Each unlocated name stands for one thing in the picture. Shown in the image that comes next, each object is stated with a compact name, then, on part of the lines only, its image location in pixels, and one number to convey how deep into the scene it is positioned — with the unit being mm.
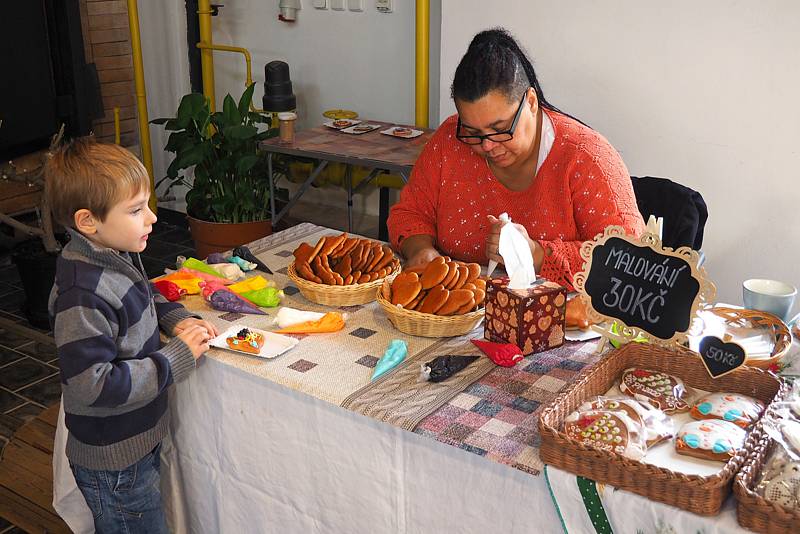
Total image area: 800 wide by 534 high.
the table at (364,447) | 1483
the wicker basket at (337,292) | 1986
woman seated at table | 2146
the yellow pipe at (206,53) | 4855
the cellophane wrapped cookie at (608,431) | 1381
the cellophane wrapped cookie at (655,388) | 1539
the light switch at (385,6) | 4195
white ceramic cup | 1852
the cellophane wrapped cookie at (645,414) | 1436
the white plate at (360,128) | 4004
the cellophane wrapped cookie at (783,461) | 1230
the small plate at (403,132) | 3871
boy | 1627
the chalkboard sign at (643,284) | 1568
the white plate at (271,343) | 1795
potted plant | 4223
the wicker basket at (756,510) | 1186
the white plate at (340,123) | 4102
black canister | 4238
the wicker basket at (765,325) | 1654
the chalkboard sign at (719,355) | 1511
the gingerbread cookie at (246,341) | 1805
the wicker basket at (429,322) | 1827
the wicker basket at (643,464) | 1263
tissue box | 1746
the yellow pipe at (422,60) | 3924
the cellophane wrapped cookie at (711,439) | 1364
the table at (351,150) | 3477
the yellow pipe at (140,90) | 4961
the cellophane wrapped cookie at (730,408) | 1464
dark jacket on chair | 2473
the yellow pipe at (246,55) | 4750
